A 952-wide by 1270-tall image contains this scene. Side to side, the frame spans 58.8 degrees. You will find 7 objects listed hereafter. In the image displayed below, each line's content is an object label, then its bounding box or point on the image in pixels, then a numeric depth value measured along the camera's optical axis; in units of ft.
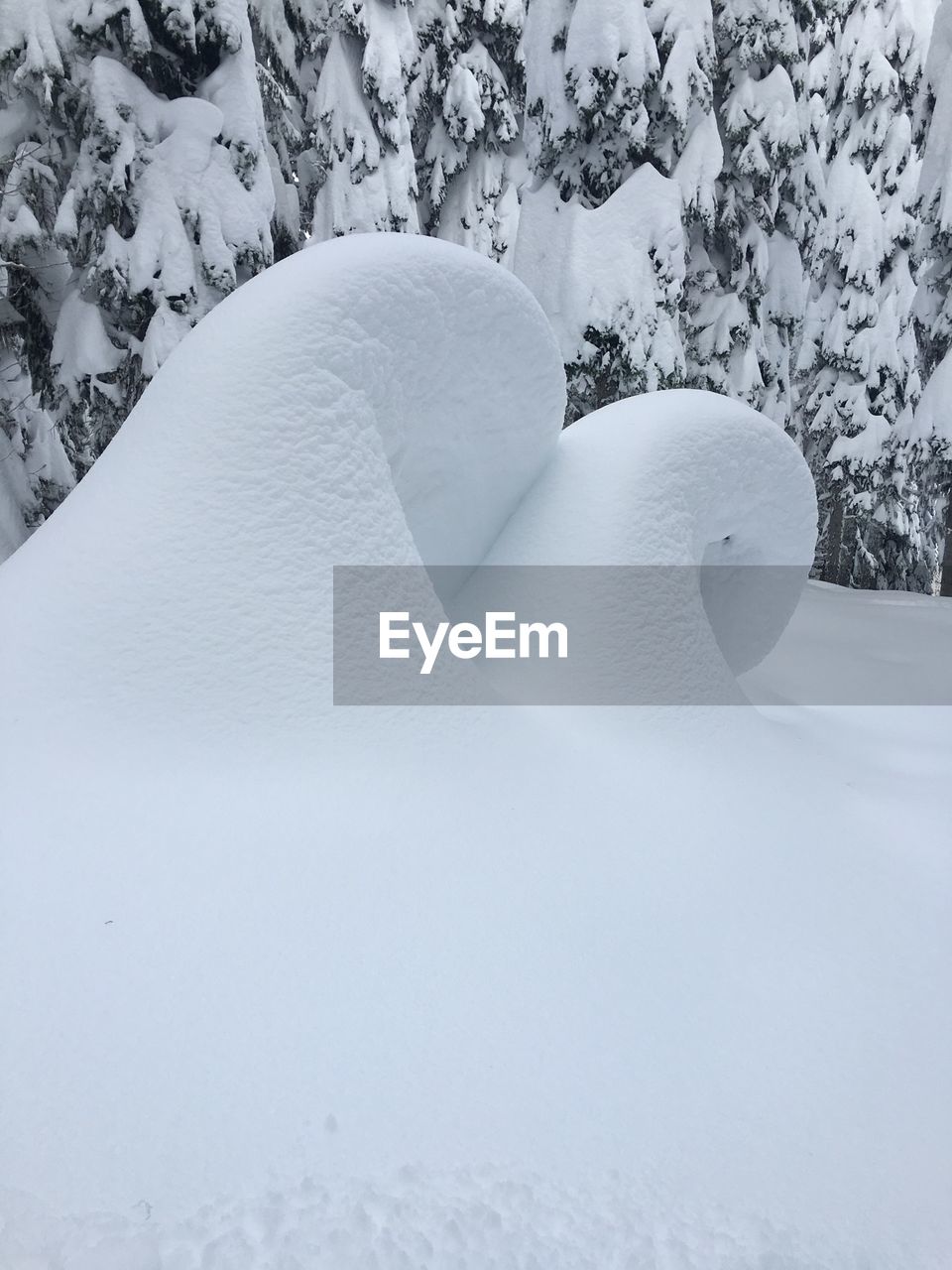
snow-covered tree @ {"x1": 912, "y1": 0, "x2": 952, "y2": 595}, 33.01
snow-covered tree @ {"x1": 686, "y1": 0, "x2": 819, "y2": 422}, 31.96
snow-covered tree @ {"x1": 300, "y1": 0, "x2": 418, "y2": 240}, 41.39
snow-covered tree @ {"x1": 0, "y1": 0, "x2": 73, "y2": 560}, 22.99
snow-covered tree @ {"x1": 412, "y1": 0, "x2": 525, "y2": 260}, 47.83
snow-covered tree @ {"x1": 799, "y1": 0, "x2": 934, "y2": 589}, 40.65
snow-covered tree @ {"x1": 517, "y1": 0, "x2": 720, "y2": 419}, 27.12
